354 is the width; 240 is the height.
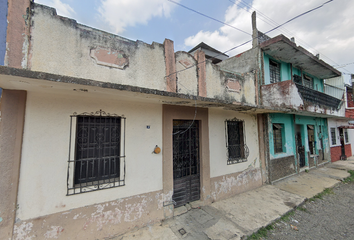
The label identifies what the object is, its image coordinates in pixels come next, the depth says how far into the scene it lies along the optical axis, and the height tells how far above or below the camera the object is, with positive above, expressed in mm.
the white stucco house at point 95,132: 2607 +38
